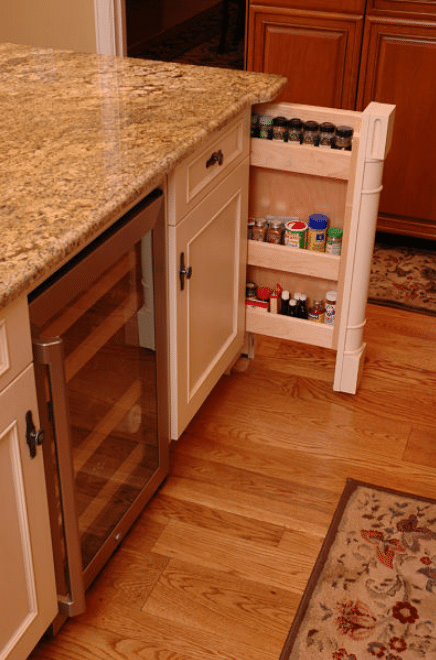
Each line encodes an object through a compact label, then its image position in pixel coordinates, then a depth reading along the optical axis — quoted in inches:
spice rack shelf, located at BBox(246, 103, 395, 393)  82.8
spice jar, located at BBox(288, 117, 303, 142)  85.0
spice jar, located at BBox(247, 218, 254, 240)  93.3
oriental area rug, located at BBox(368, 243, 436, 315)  116.0
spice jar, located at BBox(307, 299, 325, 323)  94.9
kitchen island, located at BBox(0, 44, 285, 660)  51.1
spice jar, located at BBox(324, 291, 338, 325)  92.9
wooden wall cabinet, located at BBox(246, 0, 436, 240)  112.9
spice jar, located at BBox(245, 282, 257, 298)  96.8
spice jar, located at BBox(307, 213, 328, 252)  89.1
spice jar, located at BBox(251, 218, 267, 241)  93.0
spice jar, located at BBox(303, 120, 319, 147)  84.7
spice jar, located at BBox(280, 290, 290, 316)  95.4
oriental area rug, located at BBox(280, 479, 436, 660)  67.2
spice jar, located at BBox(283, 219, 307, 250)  90.7
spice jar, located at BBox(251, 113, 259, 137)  86.6
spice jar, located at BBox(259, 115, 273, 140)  85.8
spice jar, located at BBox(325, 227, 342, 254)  89.0
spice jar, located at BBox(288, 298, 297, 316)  95.0
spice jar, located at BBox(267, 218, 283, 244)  92.2
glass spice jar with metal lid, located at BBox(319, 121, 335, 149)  83.9
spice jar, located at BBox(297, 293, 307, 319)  94.9
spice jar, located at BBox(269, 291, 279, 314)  96.6
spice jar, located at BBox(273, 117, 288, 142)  85.3
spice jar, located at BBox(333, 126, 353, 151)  83.4
